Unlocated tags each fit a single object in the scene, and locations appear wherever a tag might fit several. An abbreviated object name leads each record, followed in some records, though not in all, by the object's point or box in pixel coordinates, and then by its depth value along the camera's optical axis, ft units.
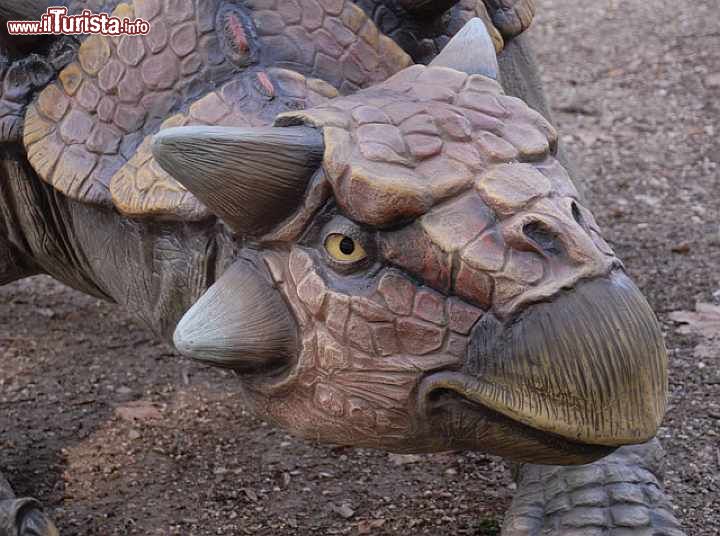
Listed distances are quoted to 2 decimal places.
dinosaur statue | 5.98
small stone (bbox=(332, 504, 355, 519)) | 10.19
